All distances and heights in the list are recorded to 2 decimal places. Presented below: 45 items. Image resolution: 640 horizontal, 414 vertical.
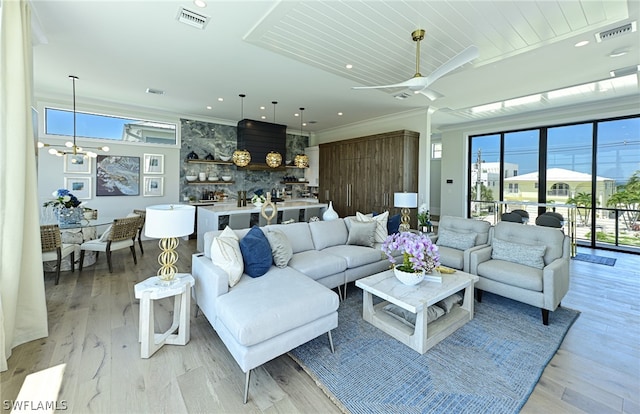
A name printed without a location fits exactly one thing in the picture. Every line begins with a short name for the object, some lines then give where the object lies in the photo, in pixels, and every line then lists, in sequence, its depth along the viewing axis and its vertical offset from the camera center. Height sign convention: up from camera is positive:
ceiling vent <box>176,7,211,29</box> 2.78 +1.92
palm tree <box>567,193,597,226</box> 6.18 -0.04
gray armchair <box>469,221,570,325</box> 2.81 -0.73
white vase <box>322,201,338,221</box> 4.45 -0.23
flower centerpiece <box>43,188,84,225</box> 4.21 -0.14
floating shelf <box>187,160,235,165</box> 7.17 +1.05
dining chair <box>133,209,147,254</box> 5.11 -0.36
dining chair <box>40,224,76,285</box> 3.62 -0.61
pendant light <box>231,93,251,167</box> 5.93 +0.95
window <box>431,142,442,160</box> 10.29 +1.96
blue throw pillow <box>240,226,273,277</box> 2.70 -0.55
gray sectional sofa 1.90 -0.82
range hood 7.32 +1.71
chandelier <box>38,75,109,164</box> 4.70 +0.98
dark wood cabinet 6.13 +0.78
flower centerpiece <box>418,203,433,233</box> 4.91 -0.31
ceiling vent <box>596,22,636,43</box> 2.93 +1.92
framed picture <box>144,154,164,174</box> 6.60 +0.90
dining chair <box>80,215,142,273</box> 4.29 -0.64
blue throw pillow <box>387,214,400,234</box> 4.42 -0.38
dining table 4.22 -0.60
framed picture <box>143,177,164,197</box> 6.65 +0.33
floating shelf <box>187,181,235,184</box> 7.17 +0.50
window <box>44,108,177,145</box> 5.67 +1.64
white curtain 2.12 +0.20
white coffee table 2.34 -0.98
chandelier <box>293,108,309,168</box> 6.90 +1.04
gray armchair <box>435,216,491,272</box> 3.61 -0.53
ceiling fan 2.63 +1.42
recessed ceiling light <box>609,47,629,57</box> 3.45 +1.97
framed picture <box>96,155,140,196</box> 6.11 +0.56
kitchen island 5.06 -0.29
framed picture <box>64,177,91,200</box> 5.76 +0.28
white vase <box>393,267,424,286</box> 2.62 -0.73
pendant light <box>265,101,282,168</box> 6.29 +0.97
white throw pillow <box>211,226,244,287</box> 2.48 -0.54
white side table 2.21 -0.96
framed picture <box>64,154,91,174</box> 5.73 +0.76
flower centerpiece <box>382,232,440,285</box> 2.63 -0.55
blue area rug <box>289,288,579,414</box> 1.83 -1.31
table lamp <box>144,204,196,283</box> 2.29 -0.23
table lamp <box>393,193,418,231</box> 4.39 +0.00
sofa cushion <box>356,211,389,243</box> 4.18 -0.36
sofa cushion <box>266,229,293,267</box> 3.01 -0.53
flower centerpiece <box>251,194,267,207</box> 5.37 -0.01
